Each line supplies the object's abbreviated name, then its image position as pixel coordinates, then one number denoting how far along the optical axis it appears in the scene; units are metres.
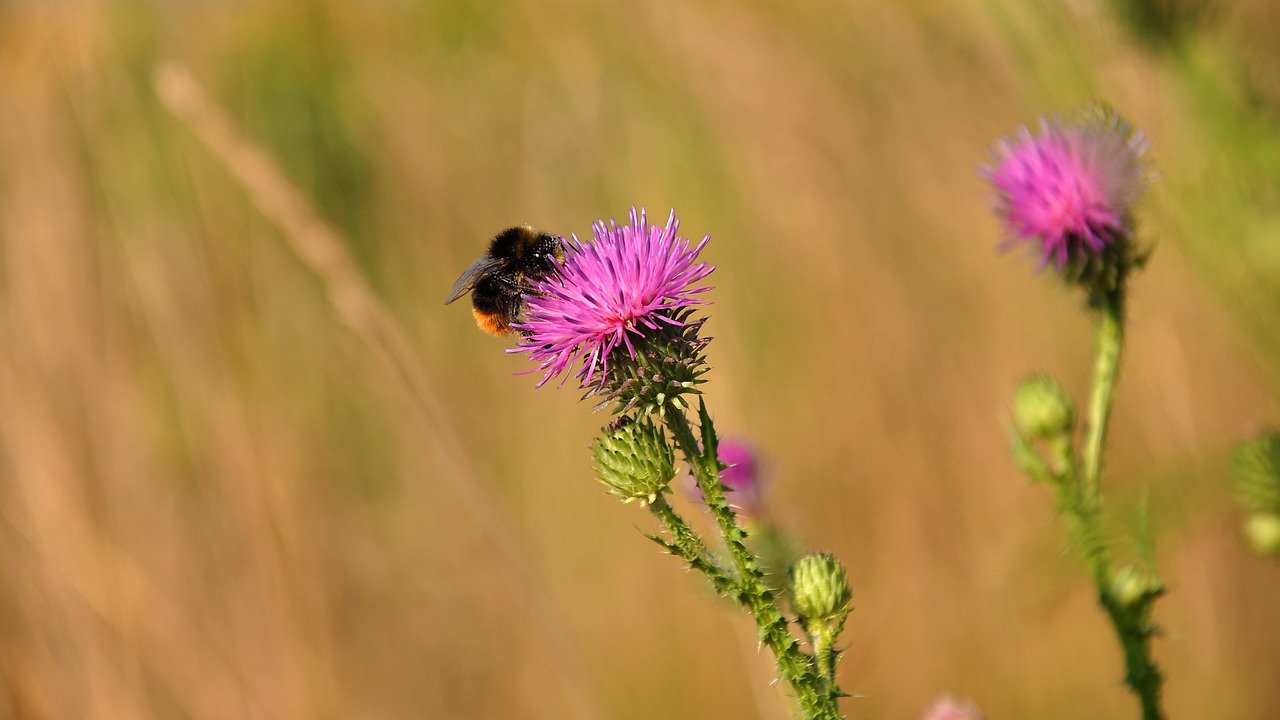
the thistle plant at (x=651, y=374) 1.13
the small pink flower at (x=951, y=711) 1.15
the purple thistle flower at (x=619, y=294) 1.15
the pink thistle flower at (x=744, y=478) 1.21
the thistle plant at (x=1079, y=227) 1.17
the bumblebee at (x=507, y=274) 1.18
